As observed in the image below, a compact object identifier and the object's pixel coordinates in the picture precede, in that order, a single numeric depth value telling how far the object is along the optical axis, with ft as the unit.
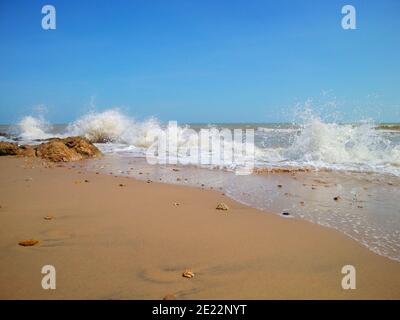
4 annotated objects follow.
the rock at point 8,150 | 32.40
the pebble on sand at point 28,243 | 8.75
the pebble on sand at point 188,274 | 7.35
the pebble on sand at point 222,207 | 13.32
